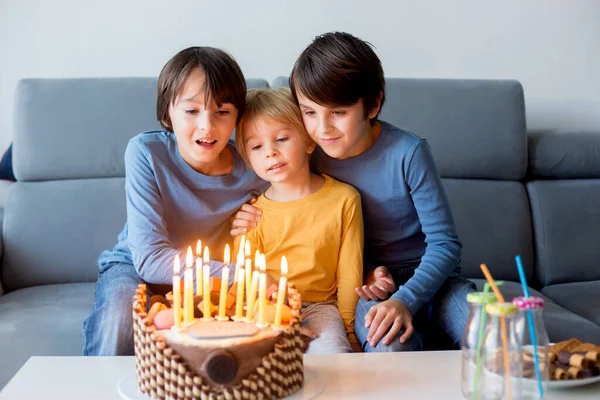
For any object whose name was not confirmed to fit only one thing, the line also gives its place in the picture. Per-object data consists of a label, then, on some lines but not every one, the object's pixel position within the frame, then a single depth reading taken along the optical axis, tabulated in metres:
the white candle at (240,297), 1.23
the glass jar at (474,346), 1.13
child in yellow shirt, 1.82
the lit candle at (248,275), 1.29
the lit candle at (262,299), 1.20
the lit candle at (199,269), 1.27
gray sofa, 2.29
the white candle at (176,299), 1.19
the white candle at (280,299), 1.19
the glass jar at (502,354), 1.11
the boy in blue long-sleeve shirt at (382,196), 1.73
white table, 1.21
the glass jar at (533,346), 1.10
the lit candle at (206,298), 1.21
